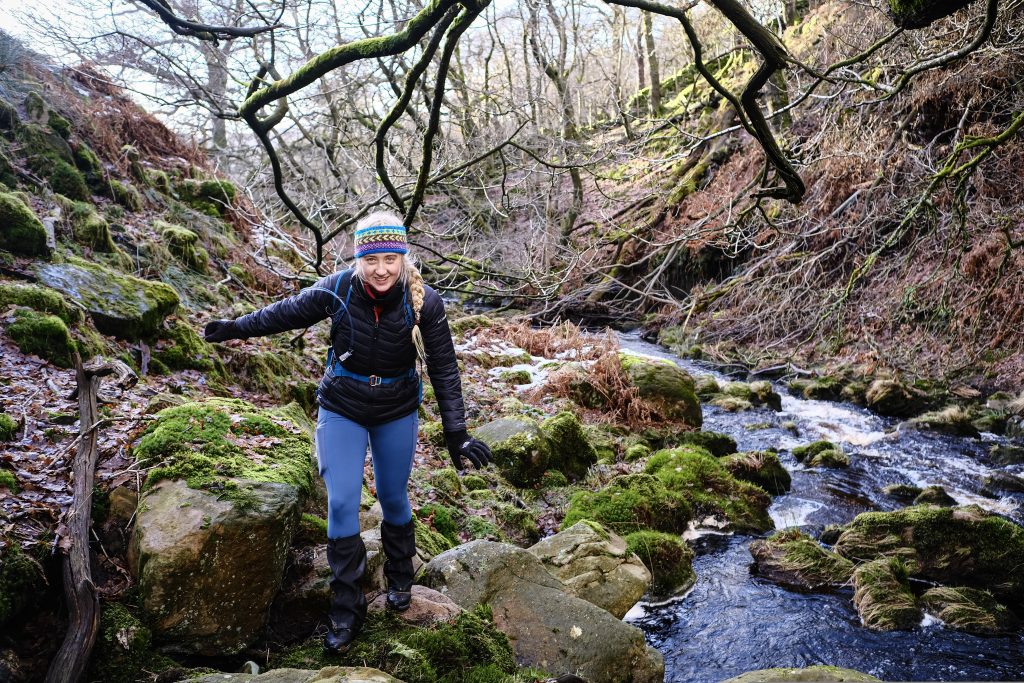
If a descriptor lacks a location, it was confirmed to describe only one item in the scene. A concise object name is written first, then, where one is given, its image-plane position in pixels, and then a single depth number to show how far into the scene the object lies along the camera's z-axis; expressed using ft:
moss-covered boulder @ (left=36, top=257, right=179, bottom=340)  18.56
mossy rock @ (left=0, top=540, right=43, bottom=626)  8.41
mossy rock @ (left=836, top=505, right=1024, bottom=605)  17.49
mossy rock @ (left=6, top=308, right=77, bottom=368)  15.83
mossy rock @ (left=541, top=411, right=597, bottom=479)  23.34
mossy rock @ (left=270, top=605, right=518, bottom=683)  9.86
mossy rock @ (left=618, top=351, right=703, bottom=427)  30.66
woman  10.25
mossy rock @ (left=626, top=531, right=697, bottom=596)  17.65
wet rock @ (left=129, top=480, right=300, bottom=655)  9.36
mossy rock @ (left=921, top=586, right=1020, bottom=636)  15.75
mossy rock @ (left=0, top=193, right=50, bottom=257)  18.33
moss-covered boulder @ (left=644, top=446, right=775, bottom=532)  21.53
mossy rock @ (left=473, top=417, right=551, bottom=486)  22.02
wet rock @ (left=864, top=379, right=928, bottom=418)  31.71
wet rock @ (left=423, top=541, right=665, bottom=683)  11.86
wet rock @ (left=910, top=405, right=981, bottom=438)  28.48
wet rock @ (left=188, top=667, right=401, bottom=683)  7.93
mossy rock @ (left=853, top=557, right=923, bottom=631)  15.94
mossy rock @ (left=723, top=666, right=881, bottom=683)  9.87
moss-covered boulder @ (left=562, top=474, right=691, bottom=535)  19.62
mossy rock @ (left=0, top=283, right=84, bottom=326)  16.48
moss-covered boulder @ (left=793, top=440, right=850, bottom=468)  26.55
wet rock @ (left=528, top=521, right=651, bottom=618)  15.19
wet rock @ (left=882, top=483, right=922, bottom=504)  23.21
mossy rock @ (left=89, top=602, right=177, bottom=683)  8.79
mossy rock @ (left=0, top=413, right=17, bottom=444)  11.90
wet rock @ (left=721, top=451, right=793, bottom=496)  24.21
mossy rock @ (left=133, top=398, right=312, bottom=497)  10.75
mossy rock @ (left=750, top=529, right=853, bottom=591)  17.65
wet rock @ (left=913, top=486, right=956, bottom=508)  22.31
